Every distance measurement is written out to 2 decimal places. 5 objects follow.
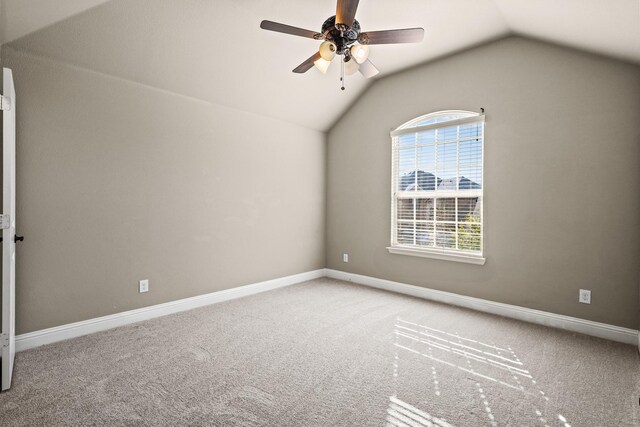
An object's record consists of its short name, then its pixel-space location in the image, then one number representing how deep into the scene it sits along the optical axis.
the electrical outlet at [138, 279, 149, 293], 3.12
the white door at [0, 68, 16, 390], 1.92
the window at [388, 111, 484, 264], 3.57
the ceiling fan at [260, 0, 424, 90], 2.19
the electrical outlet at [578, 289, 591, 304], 2.85
